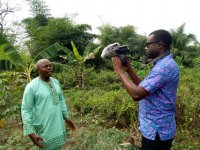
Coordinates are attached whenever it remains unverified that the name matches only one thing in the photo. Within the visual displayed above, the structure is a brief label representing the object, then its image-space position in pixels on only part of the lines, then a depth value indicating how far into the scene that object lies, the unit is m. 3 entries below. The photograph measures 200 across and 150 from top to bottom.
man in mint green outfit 1.87
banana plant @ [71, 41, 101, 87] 7.29
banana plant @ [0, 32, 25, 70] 3.70
